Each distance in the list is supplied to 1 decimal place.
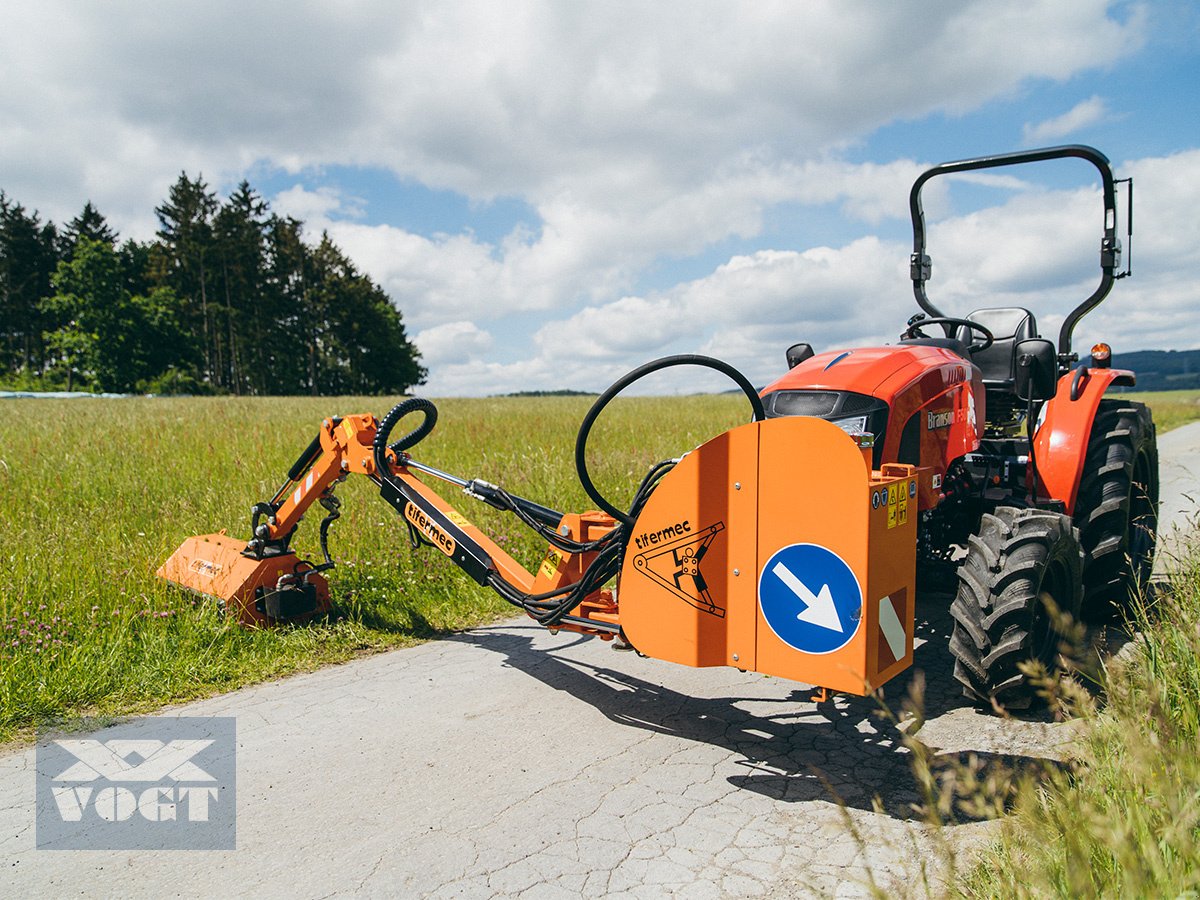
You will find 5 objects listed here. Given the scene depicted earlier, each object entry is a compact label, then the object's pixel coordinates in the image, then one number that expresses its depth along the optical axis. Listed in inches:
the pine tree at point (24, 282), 1893.5
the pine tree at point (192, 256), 1915.6
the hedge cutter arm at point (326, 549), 139.3
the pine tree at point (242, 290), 1931.6
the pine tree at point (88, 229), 2025.1
